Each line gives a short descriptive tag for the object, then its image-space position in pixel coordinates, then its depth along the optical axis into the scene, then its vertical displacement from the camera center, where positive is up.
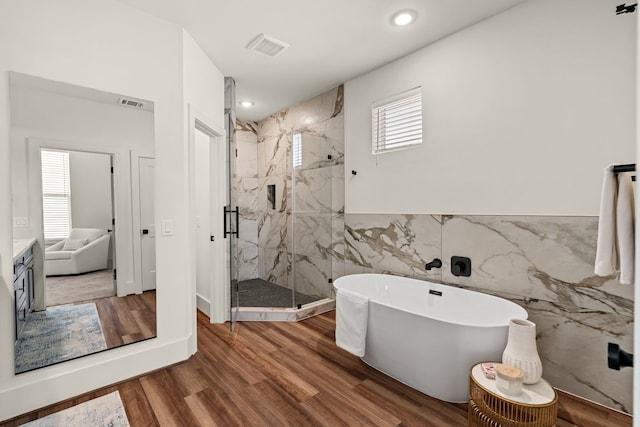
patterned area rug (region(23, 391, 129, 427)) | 1.79 -1.26
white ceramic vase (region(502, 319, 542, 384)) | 1.66 -0.81
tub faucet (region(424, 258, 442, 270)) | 2.74 -0.53
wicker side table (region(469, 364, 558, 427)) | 1.49 -0.99
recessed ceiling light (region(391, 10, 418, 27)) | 2.33 +1.44
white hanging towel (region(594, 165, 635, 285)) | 1.20 -0.09
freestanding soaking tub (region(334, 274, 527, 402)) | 1.87 -0.88
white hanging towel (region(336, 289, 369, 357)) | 2.32 -0.89
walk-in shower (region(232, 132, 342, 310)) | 3.76 -0.23
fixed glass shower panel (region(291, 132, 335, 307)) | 3.76 -0.08
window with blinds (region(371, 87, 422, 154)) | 2.93 +0.83
